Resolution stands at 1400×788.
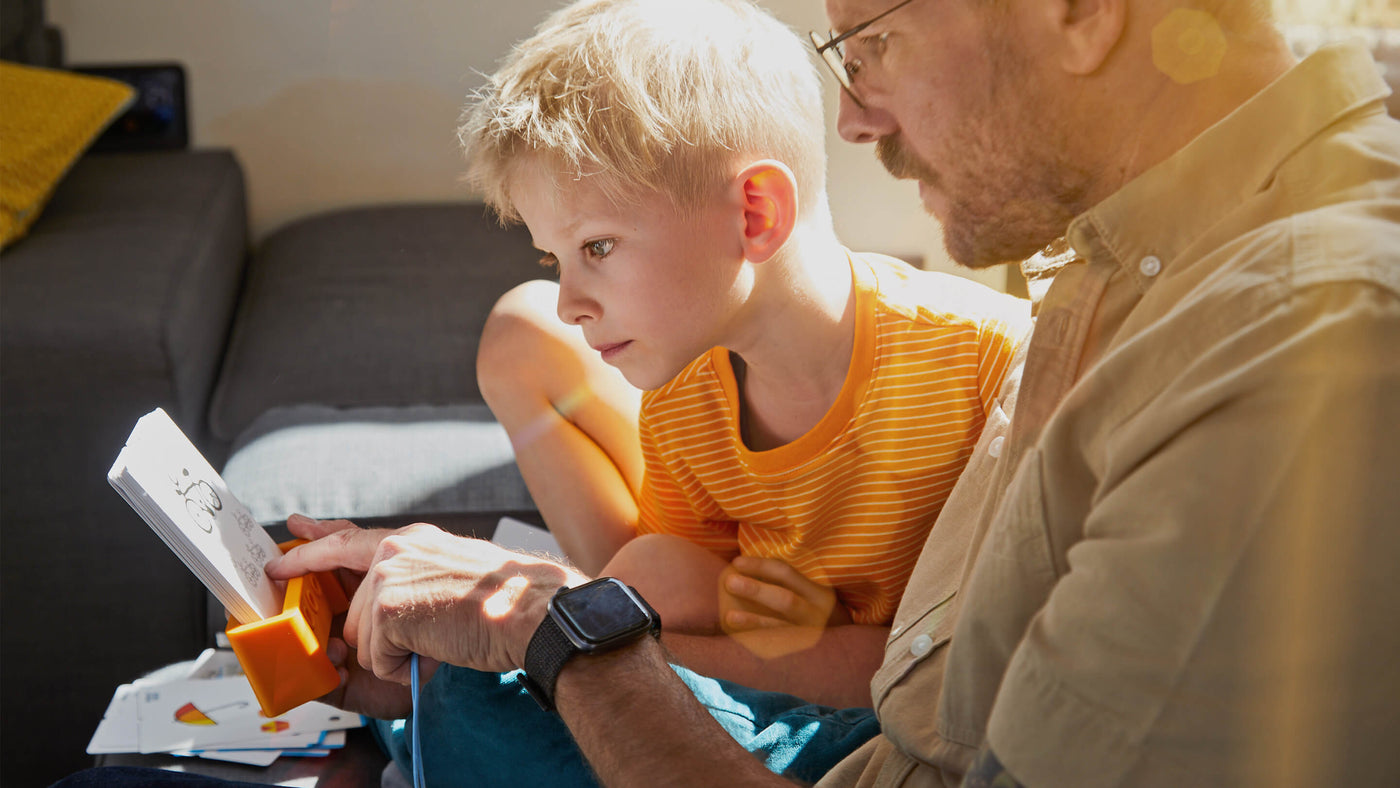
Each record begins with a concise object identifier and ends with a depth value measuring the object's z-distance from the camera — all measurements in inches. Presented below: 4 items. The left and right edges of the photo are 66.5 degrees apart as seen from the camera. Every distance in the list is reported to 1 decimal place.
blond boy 42.3
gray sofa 63.9
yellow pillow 77.2
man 19.2
